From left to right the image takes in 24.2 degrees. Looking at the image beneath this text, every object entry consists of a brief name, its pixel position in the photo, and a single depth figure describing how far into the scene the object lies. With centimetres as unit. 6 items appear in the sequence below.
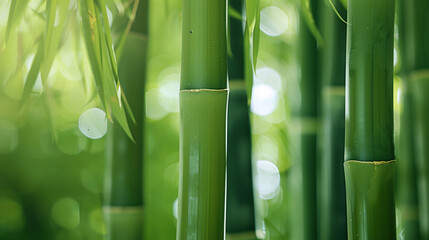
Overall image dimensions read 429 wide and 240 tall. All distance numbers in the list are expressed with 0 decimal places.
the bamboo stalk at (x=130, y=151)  148
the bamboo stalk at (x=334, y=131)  163
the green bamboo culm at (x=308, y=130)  173
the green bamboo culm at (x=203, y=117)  133
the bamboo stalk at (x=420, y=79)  156
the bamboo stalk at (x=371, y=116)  133
